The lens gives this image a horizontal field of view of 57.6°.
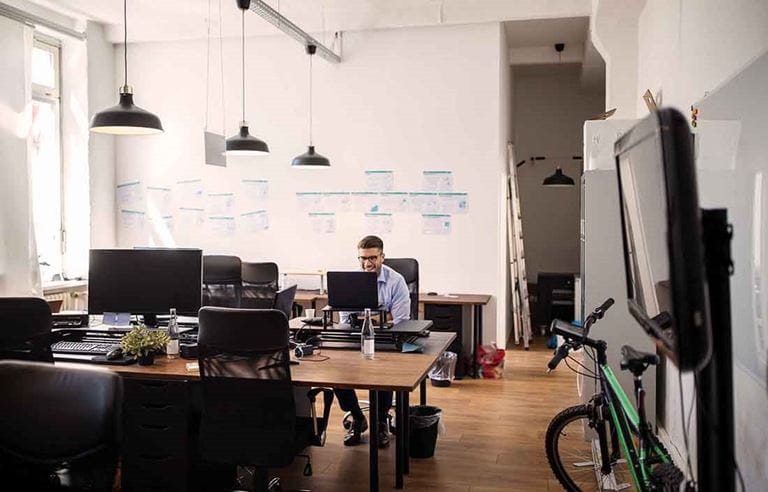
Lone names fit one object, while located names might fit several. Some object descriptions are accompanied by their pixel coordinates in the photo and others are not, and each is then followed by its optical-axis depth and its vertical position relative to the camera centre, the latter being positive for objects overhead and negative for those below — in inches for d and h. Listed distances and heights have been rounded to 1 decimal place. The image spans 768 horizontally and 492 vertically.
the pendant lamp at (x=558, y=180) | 355.6 +28.2
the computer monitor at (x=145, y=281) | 162.7 -10.7
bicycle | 104.3 -36.2
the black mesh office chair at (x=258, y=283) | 222.5 -15.5
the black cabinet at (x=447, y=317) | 264.1 -31.0
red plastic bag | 260.4 -47.1
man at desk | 184.4 -18.6
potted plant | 142.1 -22.4
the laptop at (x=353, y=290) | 164.7 -13.0
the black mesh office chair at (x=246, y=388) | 123.0 -27.3
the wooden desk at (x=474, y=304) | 261.7 -25.8
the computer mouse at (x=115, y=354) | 142.1 -24.4
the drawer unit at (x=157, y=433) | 135.3 -38.6
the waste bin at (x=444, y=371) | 248.8 -48.8
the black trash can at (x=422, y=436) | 173.2 -49.7
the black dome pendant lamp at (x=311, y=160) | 260.1 +28.0
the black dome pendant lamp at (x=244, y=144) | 227.1 +29.6
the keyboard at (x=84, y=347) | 149.0 -24.5
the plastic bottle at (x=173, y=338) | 149.2 -22.9
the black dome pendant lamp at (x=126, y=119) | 163.5 +27.5
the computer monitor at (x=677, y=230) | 50.2 +0.4
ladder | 323.6 -13.7
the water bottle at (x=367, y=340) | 147.9 -22.2
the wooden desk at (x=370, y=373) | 126.3 -26.3
